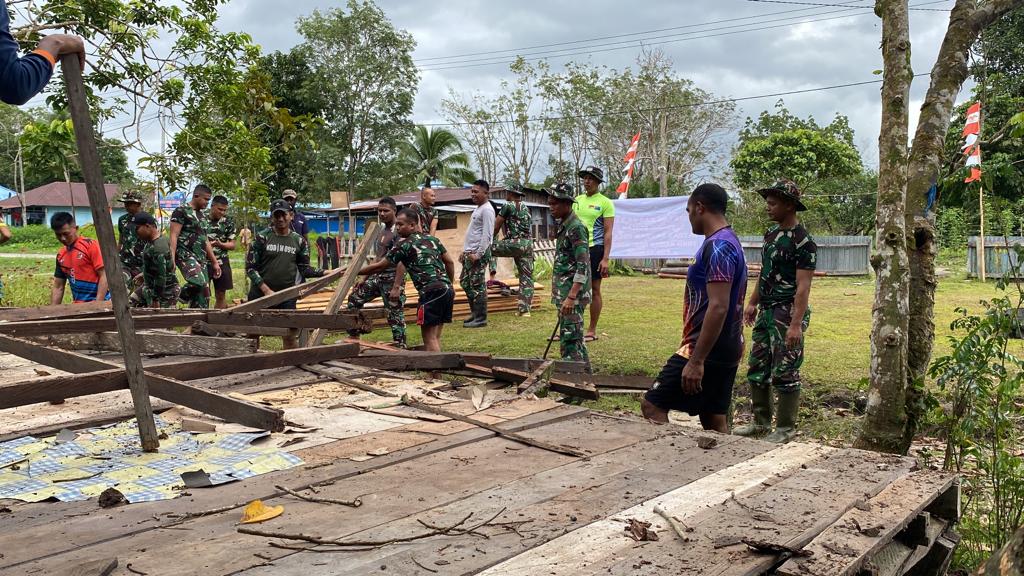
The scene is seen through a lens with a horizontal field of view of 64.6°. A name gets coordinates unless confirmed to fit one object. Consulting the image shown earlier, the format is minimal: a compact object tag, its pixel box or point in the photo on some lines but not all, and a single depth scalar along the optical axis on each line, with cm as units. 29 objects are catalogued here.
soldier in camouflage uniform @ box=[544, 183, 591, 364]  739
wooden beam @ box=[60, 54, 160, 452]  351
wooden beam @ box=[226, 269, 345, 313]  673
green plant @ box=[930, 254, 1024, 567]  404
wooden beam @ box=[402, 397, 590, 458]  370
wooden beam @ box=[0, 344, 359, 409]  354
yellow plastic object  277
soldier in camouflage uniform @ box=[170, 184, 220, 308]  951
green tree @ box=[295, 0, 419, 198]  3241
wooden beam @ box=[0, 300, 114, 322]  655
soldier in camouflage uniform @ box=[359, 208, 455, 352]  771
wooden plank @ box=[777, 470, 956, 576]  247
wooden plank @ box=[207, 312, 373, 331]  625
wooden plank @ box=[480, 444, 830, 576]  241
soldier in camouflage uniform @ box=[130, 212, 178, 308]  886
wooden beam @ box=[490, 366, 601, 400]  545
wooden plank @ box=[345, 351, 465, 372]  583
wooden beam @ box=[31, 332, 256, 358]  573
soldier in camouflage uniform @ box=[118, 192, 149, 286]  922
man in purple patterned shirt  436
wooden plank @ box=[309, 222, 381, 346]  759
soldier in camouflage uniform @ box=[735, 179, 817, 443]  536
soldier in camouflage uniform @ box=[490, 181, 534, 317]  1142
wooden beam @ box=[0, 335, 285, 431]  367
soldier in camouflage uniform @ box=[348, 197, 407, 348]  833
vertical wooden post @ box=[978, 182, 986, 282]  1905
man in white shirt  1093
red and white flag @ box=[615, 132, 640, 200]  1834
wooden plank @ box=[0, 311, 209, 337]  524
